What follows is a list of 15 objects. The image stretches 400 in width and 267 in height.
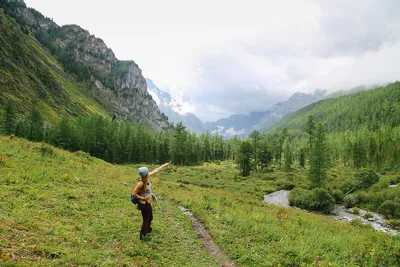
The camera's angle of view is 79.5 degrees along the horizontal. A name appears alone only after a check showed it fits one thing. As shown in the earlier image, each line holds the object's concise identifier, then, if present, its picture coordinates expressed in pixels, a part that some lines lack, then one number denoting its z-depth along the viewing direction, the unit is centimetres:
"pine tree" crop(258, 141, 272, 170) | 9919
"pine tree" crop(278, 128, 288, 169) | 10912
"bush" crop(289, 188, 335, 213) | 4777
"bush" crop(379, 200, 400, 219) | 4438
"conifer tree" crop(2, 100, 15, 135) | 7901
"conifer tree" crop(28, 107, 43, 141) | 8469
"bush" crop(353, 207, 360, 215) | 4675
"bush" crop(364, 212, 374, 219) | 4359
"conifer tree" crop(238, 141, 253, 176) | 9074
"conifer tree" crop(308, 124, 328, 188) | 6207
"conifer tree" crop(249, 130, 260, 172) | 10044
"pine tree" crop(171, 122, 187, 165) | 11250
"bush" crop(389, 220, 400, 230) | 3840
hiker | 1234
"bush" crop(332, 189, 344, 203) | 5644
